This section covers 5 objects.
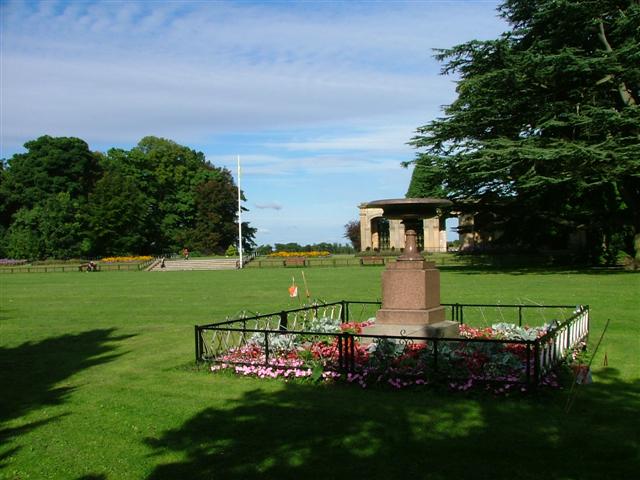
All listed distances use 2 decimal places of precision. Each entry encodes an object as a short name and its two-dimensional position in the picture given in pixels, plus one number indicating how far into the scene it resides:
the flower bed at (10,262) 64.59
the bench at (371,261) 53.03
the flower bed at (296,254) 62.19
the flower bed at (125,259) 60.37
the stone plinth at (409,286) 10.55
